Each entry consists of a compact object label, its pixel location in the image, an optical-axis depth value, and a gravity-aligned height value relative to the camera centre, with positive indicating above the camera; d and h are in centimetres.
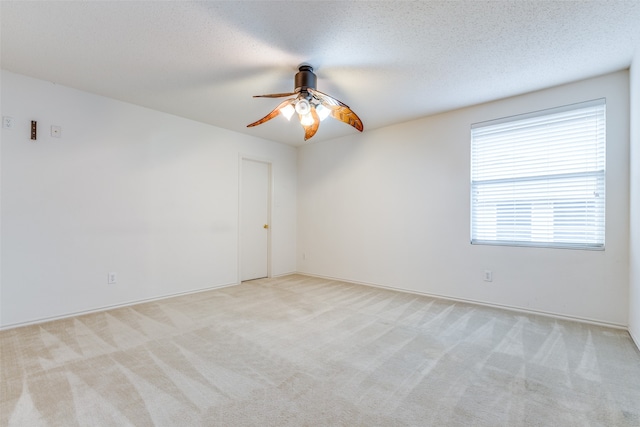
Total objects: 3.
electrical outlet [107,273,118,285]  343 -79
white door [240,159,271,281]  501 -12
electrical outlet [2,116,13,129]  281 +88
